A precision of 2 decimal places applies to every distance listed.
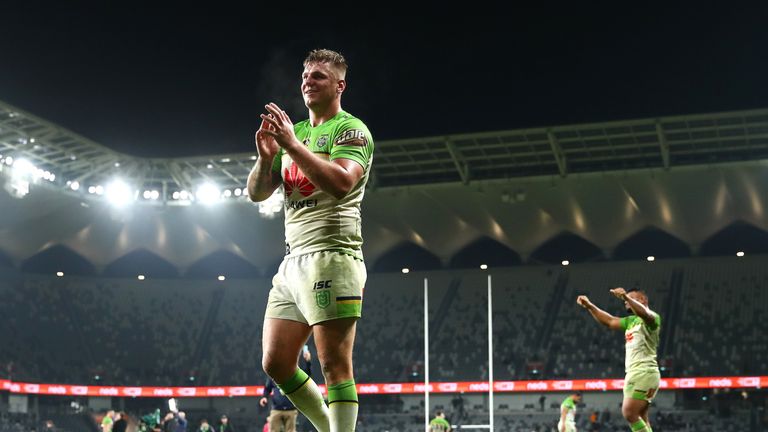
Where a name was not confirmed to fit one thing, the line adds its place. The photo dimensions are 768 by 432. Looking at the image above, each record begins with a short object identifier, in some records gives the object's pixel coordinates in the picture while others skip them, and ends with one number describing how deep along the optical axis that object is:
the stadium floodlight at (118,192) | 37.62
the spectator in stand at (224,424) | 26.41
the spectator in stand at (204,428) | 25.17
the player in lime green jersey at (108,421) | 27.03
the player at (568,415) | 18.09
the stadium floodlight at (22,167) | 33.97
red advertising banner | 36.28
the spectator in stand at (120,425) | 18.02
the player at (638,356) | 10.04
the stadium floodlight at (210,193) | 37.47
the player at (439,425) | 23.23
